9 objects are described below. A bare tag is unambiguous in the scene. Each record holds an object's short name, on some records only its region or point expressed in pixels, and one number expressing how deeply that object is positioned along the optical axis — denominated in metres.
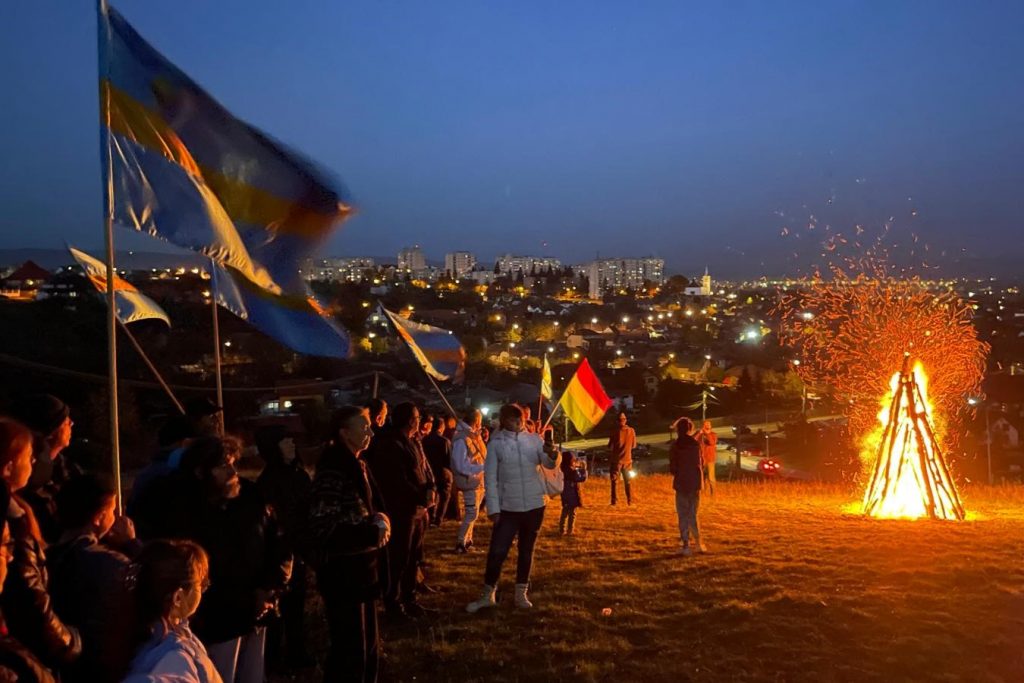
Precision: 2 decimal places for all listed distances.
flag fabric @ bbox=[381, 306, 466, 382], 11.04
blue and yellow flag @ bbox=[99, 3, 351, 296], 5.66
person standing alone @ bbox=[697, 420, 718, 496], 14.50
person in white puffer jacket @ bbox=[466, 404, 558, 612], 6.71
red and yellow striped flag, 15.30
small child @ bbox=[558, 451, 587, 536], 10.11
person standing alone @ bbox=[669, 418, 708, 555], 8.99
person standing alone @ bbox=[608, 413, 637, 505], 13.84
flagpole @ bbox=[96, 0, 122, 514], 4.73
